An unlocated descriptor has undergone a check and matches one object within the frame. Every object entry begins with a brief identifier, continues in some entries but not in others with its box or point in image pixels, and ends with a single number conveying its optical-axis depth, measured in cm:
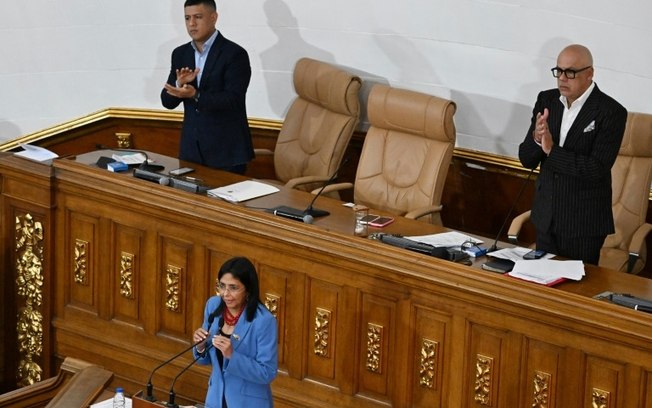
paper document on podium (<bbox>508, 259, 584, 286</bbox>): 1102
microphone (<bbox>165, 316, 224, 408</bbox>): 1031
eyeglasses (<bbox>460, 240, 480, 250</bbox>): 1172
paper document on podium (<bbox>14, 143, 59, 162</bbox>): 1359
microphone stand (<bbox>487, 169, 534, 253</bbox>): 1172
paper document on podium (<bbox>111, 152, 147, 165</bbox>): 1360
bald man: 1186
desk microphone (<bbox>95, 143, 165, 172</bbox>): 1348
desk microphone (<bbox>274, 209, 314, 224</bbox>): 1216
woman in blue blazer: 1009
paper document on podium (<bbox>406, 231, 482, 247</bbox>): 1182
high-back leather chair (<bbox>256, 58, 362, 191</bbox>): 1549
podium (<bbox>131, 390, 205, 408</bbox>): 991
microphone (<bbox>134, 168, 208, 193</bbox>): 1284
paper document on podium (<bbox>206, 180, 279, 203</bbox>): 1273
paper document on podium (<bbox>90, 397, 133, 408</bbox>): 1080
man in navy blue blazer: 1420
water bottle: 1070
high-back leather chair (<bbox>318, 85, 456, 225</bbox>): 1459
